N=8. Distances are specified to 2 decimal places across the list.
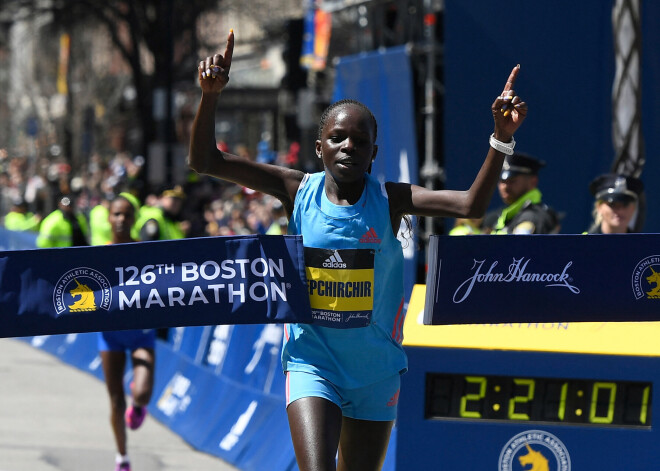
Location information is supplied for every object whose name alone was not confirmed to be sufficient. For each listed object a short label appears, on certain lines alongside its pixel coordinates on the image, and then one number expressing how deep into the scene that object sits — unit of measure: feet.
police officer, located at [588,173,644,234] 47.85
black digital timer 38.09
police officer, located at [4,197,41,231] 141.08
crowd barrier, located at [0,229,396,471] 54.90
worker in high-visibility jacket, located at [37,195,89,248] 94.22
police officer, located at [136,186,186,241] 78.79
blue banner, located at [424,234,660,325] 33.60
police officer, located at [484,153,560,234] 50.67
